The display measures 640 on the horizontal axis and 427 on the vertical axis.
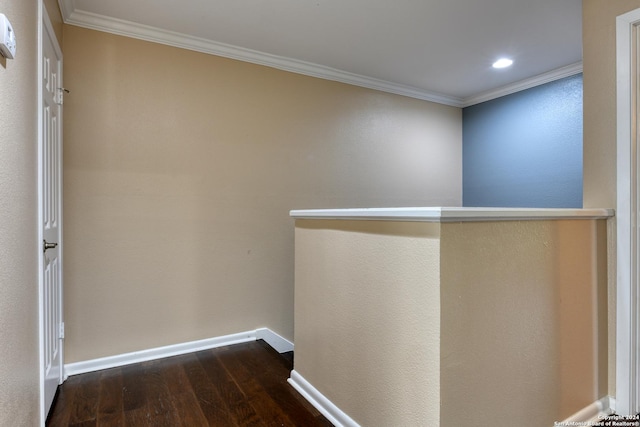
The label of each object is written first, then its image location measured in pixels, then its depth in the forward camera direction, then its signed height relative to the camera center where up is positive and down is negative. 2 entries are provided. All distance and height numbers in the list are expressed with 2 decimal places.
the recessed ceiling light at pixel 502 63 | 3.00 +1.31
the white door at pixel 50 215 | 1.59 -0.01
